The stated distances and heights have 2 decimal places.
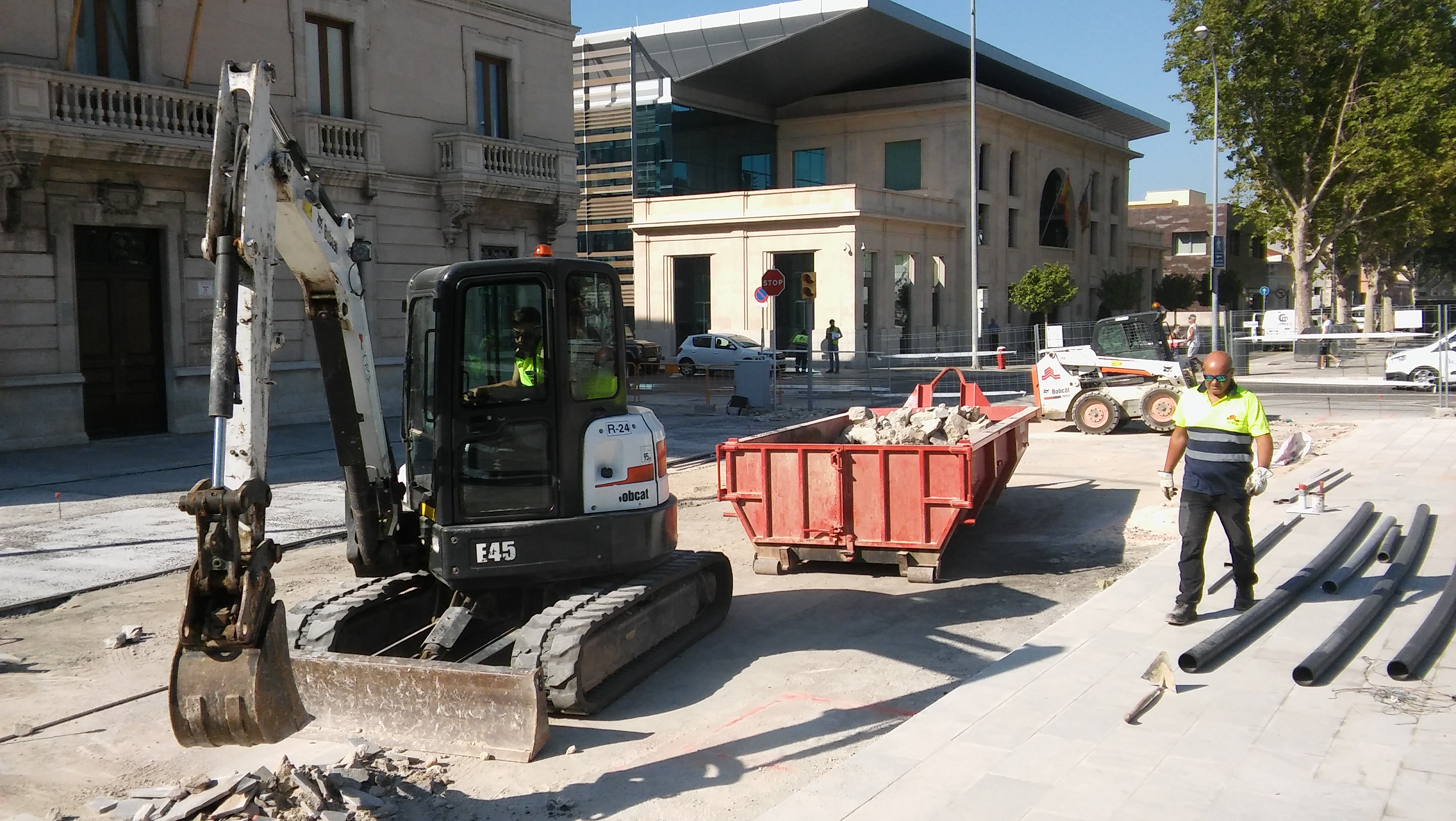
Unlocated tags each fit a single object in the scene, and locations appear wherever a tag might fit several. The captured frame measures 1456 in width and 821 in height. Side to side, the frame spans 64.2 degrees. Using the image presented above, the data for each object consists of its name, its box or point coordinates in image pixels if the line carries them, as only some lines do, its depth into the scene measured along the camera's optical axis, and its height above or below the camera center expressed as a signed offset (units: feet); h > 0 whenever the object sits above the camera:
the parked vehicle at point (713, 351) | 122.11 -0.77
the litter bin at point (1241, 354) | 107.76 -1.52
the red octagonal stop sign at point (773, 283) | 80.38 +4.19
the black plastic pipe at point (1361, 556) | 28.76 -6.00
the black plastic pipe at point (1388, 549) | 31.17 -5.84
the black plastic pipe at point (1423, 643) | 21.59 -6.06
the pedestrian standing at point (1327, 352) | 96.78 -1.26
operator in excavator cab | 21.44 -0.25
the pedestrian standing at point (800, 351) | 123.85 -0.84
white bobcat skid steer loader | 66.49 -2.21
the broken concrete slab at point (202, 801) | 16.26 -6.42
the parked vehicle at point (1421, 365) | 89.04 -2.27
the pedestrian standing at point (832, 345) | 125.08 -0.28
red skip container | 31.22 -4.32
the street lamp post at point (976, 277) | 120.57 +6.98
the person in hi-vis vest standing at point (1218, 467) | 25.39 -2.84
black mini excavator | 17.97 -2.61
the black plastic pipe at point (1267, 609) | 22.63 -6.10
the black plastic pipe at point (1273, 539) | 30.19 -6.03
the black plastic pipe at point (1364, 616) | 21.81 -6.11
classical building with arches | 140.67 +25.03
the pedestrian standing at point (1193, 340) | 93.30 -0.18
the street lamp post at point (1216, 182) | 116.78 +17.20
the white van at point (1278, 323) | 126.41 +1.54
